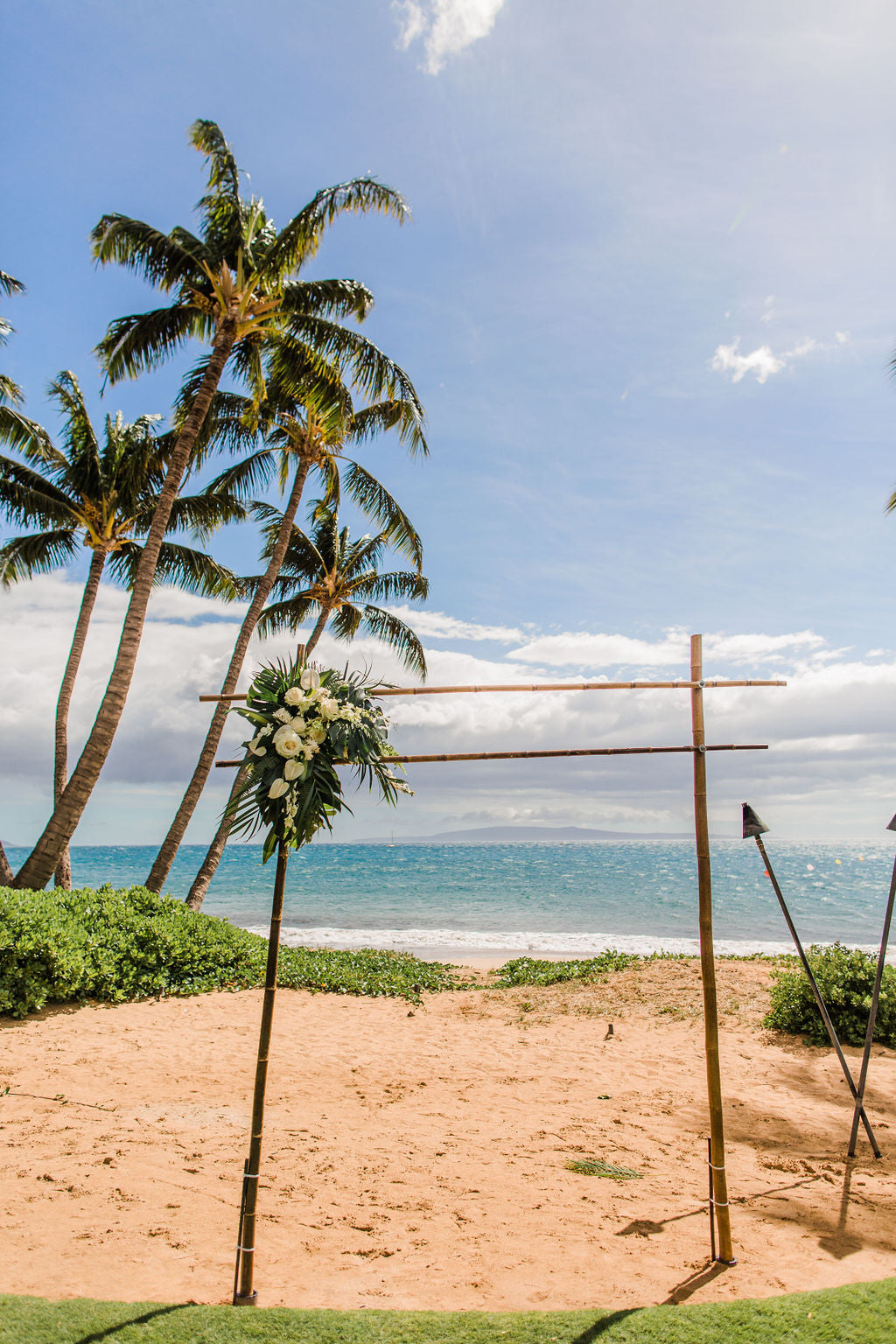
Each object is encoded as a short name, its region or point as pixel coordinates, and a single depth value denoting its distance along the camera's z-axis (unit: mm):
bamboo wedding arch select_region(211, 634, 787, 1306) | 3557
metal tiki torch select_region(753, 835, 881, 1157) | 5432
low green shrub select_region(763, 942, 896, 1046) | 8461
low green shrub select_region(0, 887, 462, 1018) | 8586
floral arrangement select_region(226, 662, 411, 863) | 3688
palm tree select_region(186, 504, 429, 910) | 18594
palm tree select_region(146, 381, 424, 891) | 13297
